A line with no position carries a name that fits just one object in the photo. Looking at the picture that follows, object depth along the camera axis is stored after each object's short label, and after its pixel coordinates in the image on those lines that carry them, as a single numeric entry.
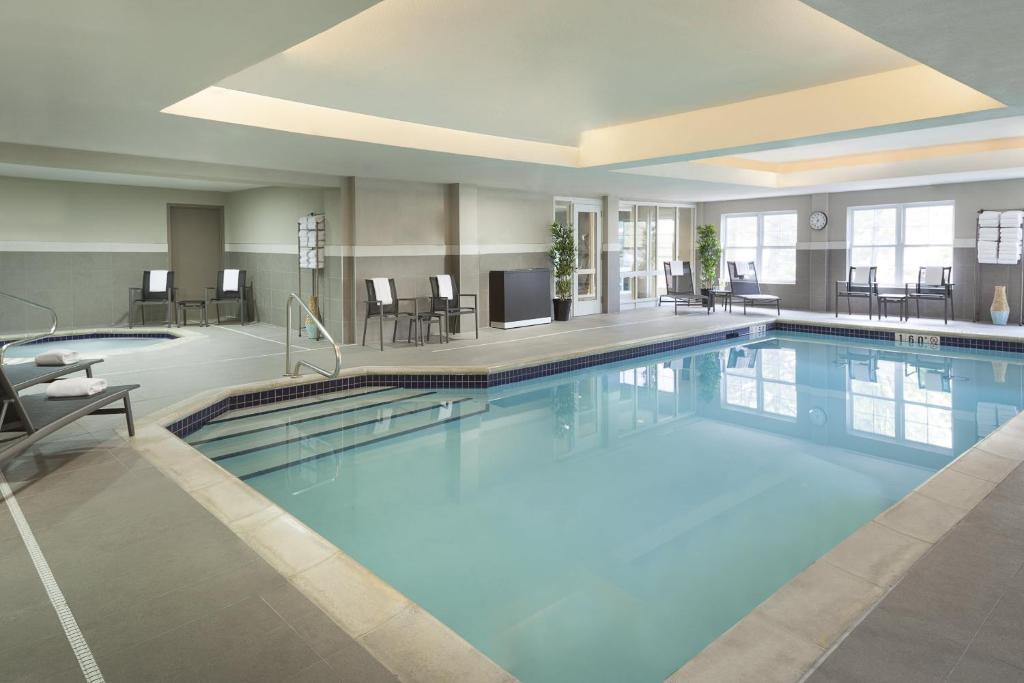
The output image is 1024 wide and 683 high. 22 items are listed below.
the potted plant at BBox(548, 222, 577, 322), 11.78
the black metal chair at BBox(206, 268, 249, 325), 11.55
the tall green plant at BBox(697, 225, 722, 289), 14.30
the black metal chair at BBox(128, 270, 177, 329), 10.74
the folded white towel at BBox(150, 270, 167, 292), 10.77
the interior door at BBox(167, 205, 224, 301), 12.24
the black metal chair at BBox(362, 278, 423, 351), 8.93
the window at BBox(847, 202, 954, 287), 11.90
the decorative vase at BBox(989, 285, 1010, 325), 10.64
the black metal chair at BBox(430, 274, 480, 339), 9.41
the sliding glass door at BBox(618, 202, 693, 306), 13.99
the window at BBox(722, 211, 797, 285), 13.96
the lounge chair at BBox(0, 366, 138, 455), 3.43
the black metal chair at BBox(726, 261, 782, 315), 12.78
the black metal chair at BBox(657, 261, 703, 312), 13.23
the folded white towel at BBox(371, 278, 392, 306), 9.03
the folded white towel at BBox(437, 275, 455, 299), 9.67
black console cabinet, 10.74
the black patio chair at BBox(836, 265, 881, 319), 11.96
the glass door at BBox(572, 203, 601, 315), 12.70
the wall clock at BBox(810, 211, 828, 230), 13.12
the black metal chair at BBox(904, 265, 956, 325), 11.03
